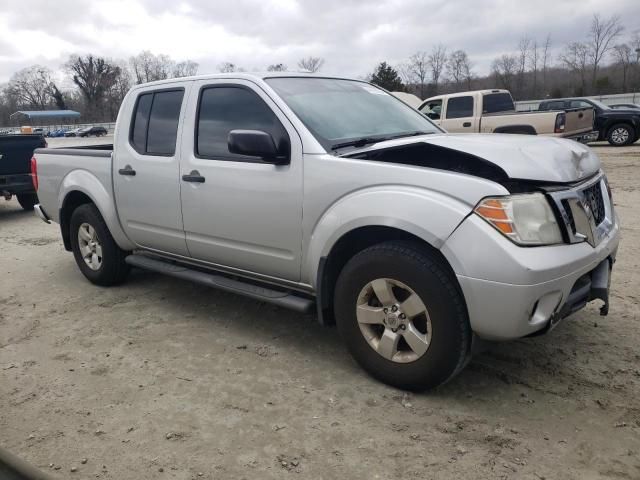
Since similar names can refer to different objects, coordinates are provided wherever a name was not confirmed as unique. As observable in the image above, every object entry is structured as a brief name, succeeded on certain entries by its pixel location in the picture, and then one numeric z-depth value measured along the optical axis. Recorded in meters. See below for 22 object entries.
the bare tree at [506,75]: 63.87
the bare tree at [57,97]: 99.12
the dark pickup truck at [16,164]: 9.63
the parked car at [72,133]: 62.50
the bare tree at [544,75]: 64.68
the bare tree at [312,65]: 67.75
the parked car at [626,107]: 17.64
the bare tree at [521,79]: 60.03
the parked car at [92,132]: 60.53
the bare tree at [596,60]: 63.12
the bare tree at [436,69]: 74.75
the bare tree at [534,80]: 58.28
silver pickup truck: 2.70
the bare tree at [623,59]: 59.69
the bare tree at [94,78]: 98.50
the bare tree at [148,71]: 96.12
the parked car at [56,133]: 64.09
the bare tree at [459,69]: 72.72
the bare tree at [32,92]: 103.38
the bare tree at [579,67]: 64.38
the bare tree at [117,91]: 92.81
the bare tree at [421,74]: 73.06
